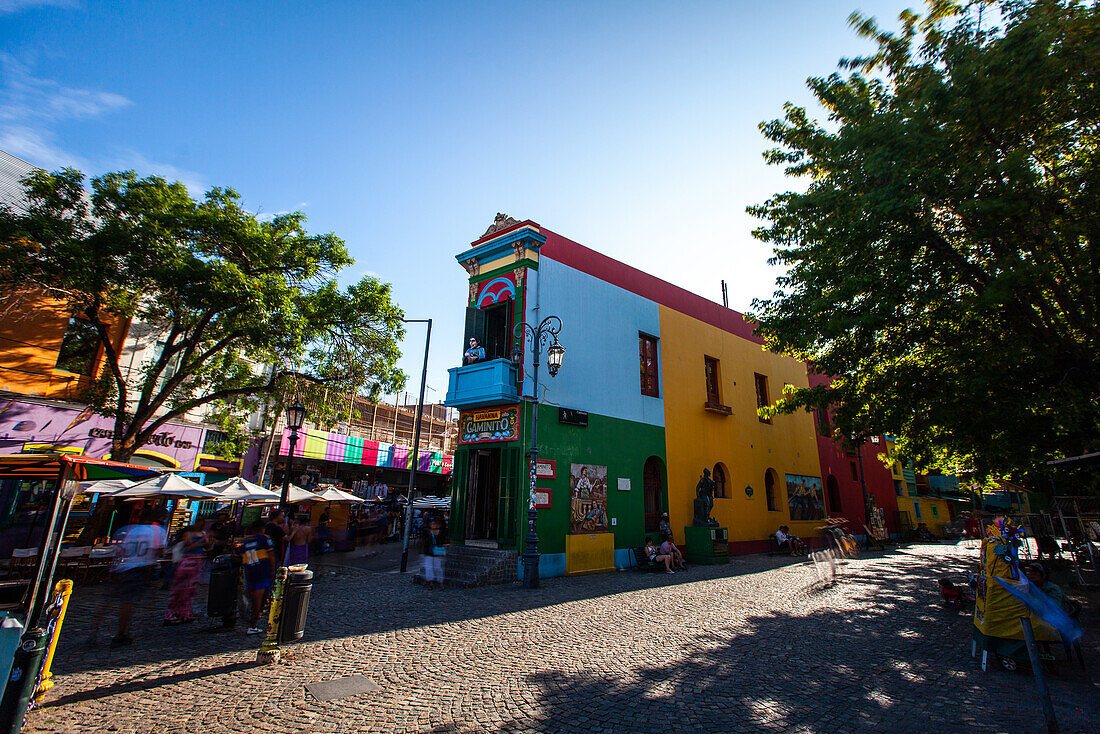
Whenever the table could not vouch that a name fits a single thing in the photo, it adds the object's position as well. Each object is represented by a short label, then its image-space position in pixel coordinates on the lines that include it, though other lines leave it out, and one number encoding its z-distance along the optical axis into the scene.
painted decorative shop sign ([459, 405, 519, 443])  13.69
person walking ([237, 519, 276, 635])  7.24
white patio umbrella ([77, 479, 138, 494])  11.16
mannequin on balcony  14.73
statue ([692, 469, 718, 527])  16.23
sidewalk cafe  3.38
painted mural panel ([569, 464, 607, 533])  13.90
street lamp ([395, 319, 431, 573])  13.67
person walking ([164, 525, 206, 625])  7.29
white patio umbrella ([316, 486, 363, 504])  16.16
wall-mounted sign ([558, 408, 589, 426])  14.09
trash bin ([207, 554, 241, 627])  7.21
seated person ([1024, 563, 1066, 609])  6.07
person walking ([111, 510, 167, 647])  6.32
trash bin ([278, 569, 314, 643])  5.80
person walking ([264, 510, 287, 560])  9.39
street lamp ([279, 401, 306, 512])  12.38
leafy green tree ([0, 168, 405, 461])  11.28
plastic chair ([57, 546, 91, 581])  10.28
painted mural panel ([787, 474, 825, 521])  21.71
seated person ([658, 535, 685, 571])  14.31
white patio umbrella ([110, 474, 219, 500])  11.45
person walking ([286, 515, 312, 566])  9.98
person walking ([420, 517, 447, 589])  11.66
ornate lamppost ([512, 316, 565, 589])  11.24
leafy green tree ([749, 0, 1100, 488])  8.23
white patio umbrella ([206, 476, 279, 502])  13.38
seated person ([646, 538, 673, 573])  13.99
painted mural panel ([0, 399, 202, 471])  13.61
